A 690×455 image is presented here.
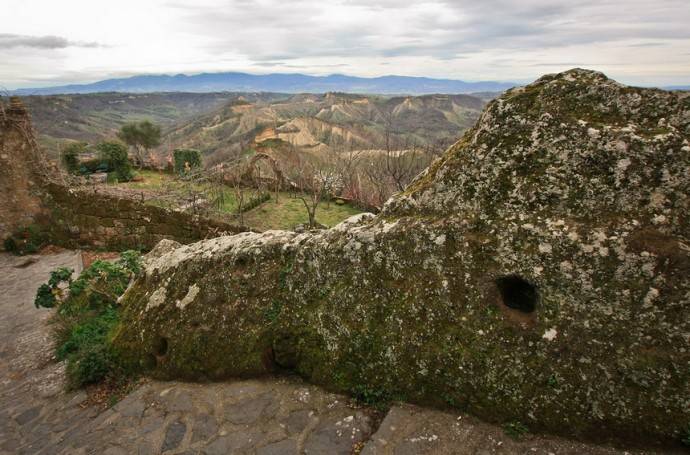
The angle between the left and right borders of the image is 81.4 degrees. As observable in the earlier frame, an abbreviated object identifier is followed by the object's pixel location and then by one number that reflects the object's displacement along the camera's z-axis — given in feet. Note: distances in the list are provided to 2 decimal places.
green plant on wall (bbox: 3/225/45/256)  40.86
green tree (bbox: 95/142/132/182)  91.15
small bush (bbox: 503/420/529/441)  9.83
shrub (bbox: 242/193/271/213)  85.30
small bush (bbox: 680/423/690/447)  8.61
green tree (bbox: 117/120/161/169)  207.41
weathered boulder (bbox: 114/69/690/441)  9.13
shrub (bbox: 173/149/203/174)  111.98
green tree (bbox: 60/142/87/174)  95.35
